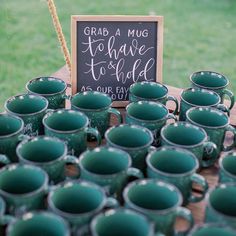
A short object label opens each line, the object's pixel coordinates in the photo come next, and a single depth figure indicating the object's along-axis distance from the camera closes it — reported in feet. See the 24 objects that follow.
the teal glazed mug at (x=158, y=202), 3.05
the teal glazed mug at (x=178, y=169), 3.37
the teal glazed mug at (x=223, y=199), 3.23
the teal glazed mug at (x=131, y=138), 3.67
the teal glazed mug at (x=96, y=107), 4.06
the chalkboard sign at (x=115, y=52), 4.40
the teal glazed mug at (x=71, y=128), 3.77
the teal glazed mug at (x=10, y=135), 3.70
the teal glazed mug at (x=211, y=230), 2.92
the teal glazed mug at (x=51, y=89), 4.26
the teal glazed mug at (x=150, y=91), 4.36
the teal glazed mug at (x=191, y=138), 3.77
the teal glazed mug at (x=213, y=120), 3.94
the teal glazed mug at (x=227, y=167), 3.41
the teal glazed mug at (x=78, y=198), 3.15
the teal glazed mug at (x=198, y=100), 4.22
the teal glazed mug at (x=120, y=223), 2.97
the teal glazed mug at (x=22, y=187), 3.15
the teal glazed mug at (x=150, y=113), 3.95
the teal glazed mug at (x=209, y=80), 4.49
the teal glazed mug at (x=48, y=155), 3.46
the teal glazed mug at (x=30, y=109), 3.97
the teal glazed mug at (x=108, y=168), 3.33
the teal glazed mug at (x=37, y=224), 2.96
